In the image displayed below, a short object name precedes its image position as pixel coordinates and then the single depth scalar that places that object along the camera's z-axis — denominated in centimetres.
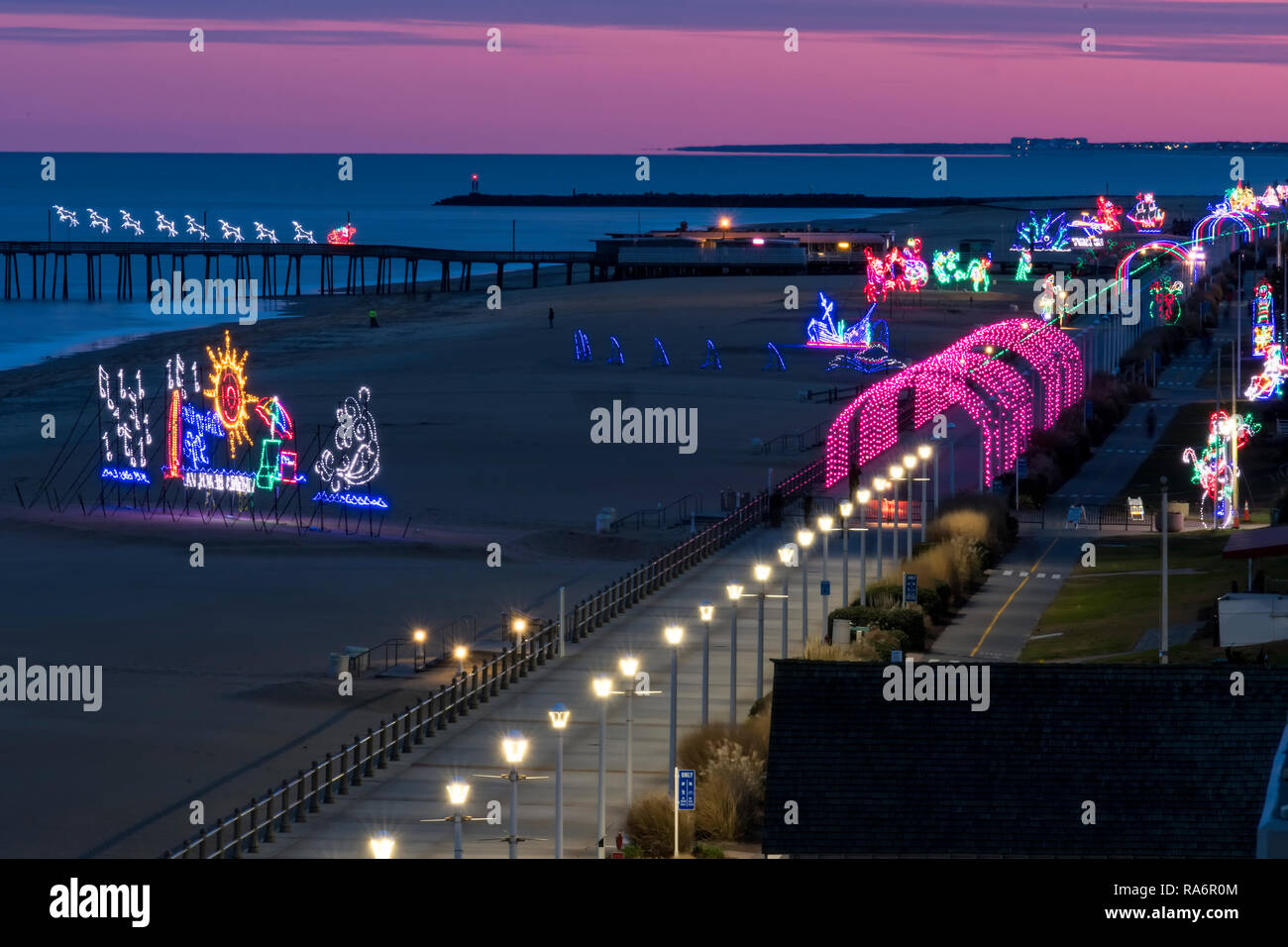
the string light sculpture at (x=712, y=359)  8186
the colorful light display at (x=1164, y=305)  9956
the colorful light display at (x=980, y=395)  5709
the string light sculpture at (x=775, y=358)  8194
